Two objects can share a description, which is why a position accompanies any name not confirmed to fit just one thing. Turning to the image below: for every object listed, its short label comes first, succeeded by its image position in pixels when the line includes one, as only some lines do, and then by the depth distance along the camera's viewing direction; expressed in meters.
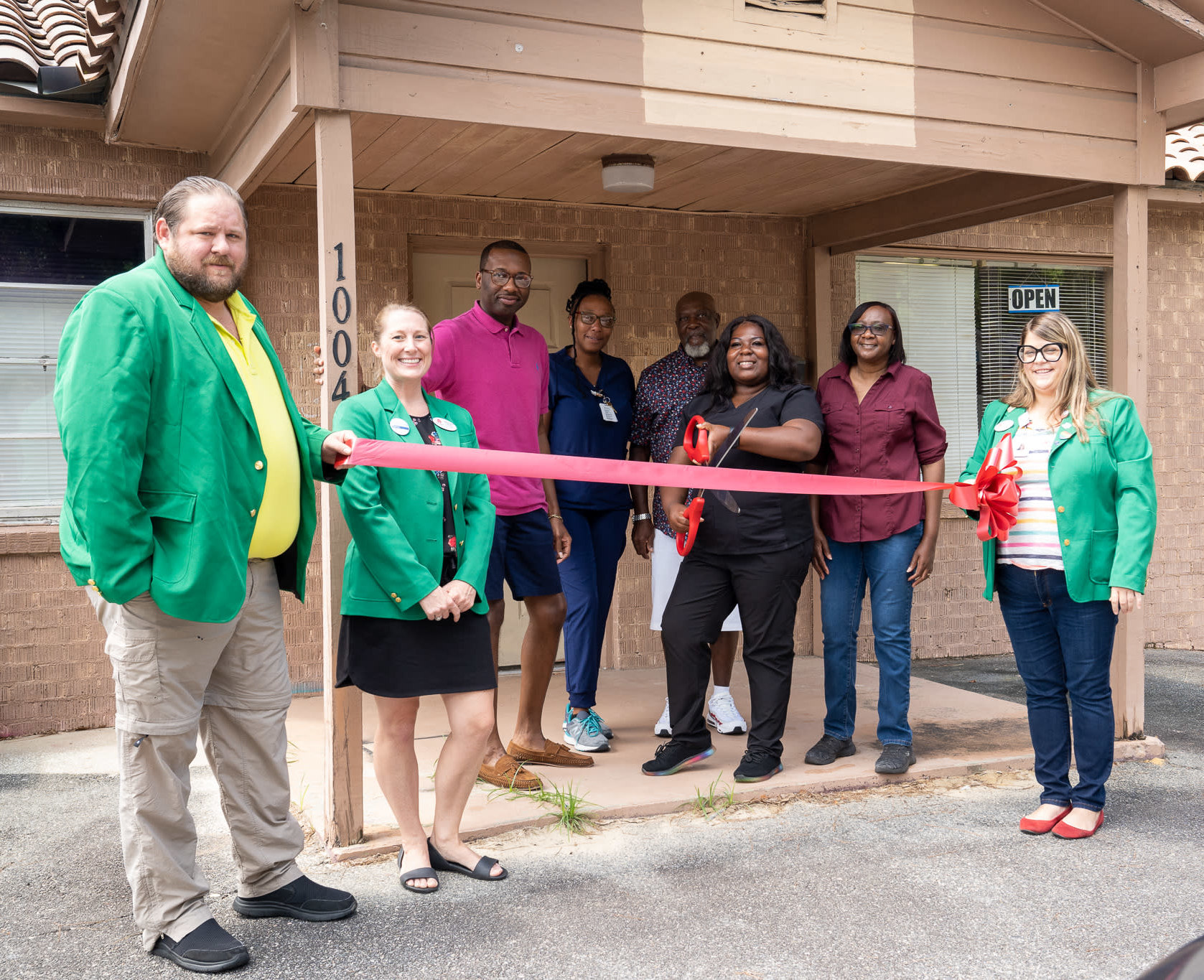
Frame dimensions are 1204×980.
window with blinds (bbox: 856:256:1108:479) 7.54
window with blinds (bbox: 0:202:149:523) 5.66
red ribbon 3.25
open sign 7.81
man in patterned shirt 5.13
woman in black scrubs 4.42
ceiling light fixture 5.09
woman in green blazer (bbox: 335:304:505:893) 3.34
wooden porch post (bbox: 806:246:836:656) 7.10
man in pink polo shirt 4.36
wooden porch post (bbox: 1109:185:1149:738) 5.21
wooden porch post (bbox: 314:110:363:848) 3.83
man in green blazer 2.77
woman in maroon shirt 4.73
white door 6.42
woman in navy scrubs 4.93
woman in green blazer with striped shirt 3.99
